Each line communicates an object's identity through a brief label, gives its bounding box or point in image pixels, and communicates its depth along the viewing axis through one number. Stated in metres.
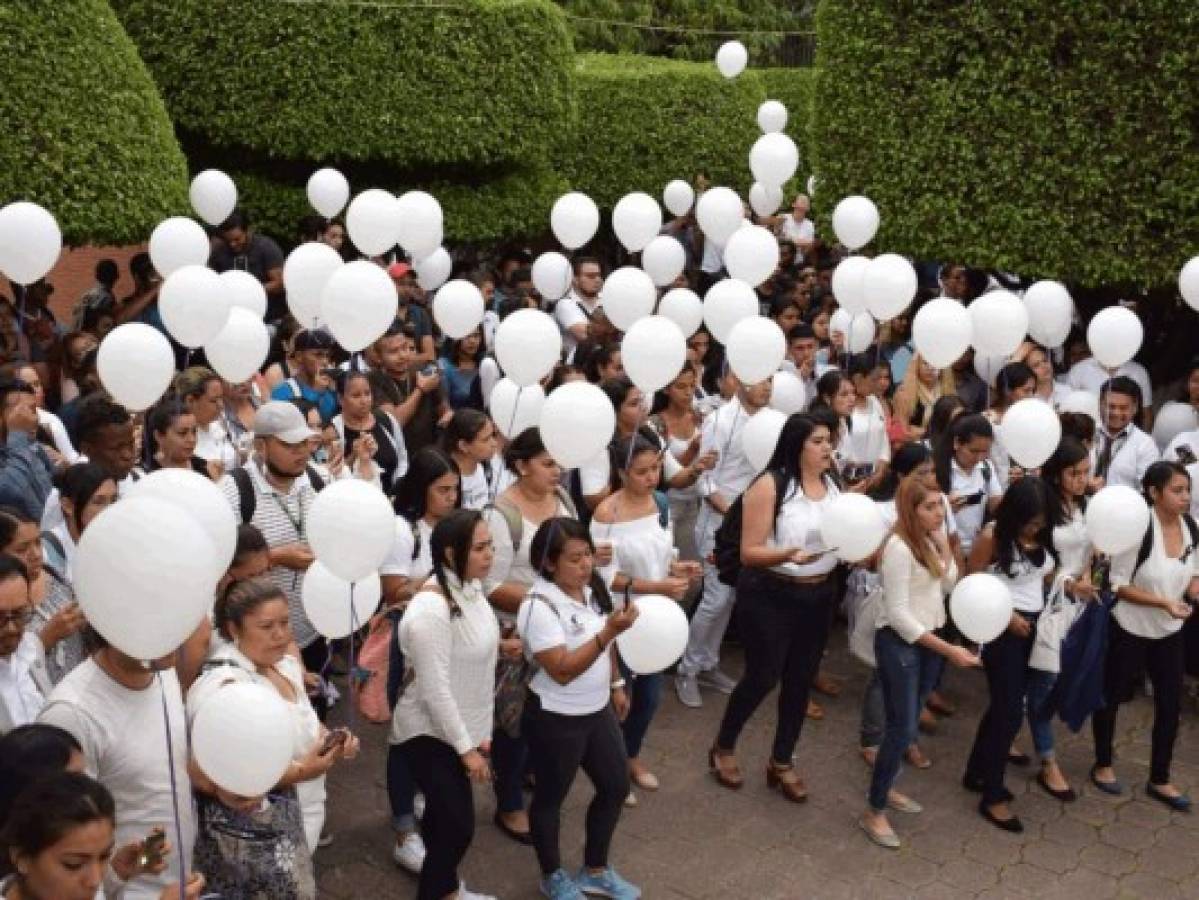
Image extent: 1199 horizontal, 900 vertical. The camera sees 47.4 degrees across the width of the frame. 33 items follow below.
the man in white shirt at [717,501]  6.55
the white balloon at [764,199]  10.71
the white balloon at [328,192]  8.89
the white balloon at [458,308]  7.40
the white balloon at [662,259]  9.02
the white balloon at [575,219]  8.31
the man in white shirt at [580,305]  8.66
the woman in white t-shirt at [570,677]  4.49
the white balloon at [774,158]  9.68
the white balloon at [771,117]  11.66
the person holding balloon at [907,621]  5.25
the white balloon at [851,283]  7.50
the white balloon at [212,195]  8.70
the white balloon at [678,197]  11.20
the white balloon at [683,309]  7.69
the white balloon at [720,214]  8.99
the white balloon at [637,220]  8.55
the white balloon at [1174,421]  7.37
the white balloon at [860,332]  8.03
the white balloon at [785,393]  7.05
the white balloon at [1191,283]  7.20
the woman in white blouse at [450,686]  4.31
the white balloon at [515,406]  6.24
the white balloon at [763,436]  6.13
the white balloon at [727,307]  7.25
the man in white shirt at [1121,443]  6.95
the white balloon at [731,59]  13.07
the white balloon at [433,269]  9.09
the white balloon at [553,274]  8.69
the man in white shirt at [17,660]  3.59
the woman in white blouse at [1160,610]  5.66
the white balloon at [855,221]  8.52
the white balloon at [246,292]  6.63
